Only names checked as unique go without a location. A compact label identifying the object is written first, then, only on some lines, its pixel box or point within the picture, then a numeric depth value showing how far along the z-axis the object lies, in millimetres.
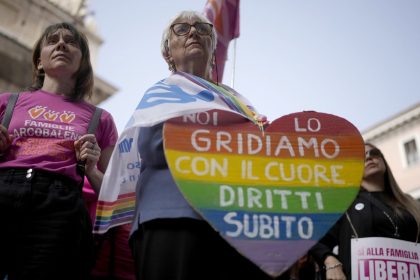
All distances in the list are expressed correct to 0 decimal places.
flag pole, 3203
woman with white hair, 1218
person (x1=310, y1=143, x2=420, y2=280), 2320
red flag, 4324
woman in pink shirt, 1562
